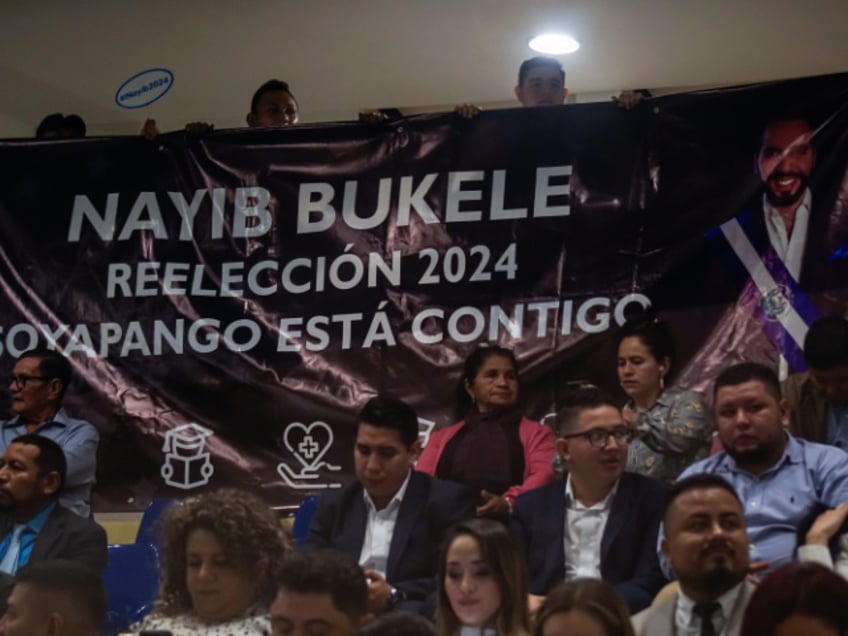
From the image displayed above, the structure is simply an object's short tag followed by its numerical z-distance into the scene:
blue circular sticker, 5.90
